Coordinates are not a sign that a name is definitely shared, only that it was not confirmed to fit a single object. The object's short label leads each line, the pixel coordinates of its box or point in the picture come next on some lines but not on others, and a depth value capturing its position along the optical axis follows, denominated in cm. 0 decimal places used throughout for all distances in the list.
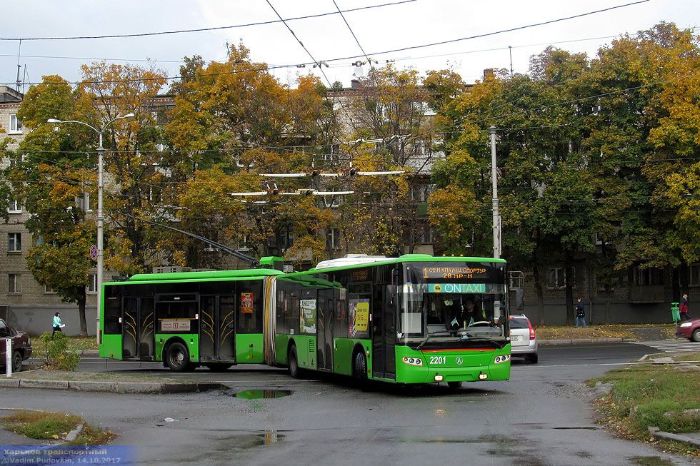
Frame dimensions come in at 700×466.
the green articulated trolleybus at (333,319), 1800
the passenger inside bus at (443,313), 1806
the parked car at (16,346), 2662
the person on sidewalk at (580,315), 4944
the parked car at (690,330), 3625
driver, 1827
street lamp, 4028
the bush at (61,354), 2359
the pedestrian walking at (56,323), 4224
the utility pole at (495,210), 3844
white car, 2761
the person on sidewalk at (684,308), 4978
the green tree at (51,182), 5025
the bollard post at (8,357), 2158
